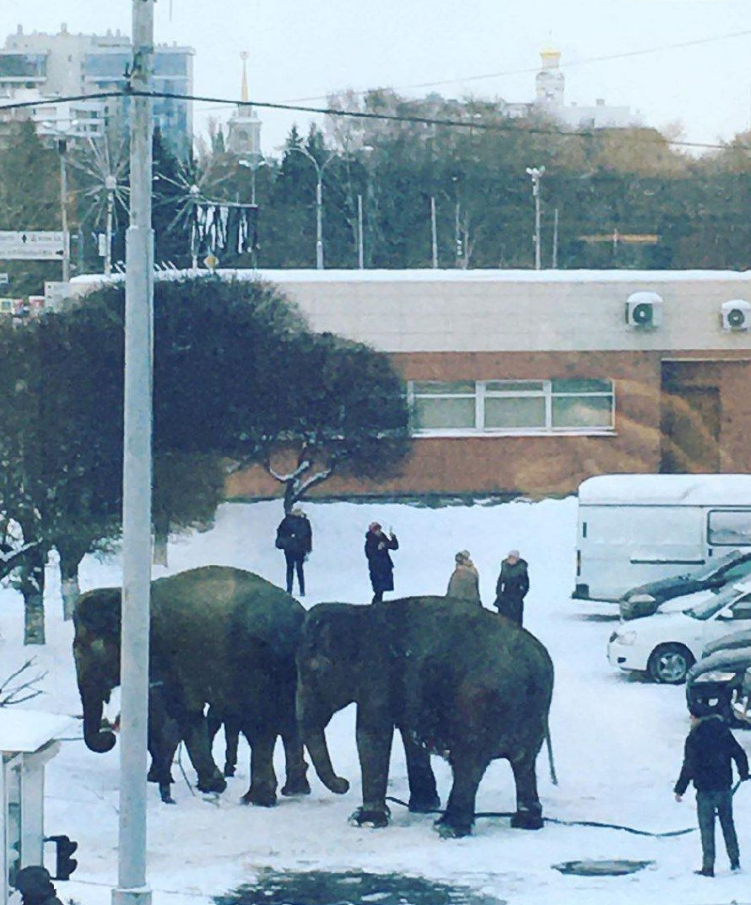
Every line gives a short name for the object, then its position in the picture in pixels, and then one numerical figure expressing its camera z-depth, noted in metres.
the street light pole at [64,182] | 39.93
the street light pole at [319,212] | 63.81
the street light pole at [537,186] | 66.62
